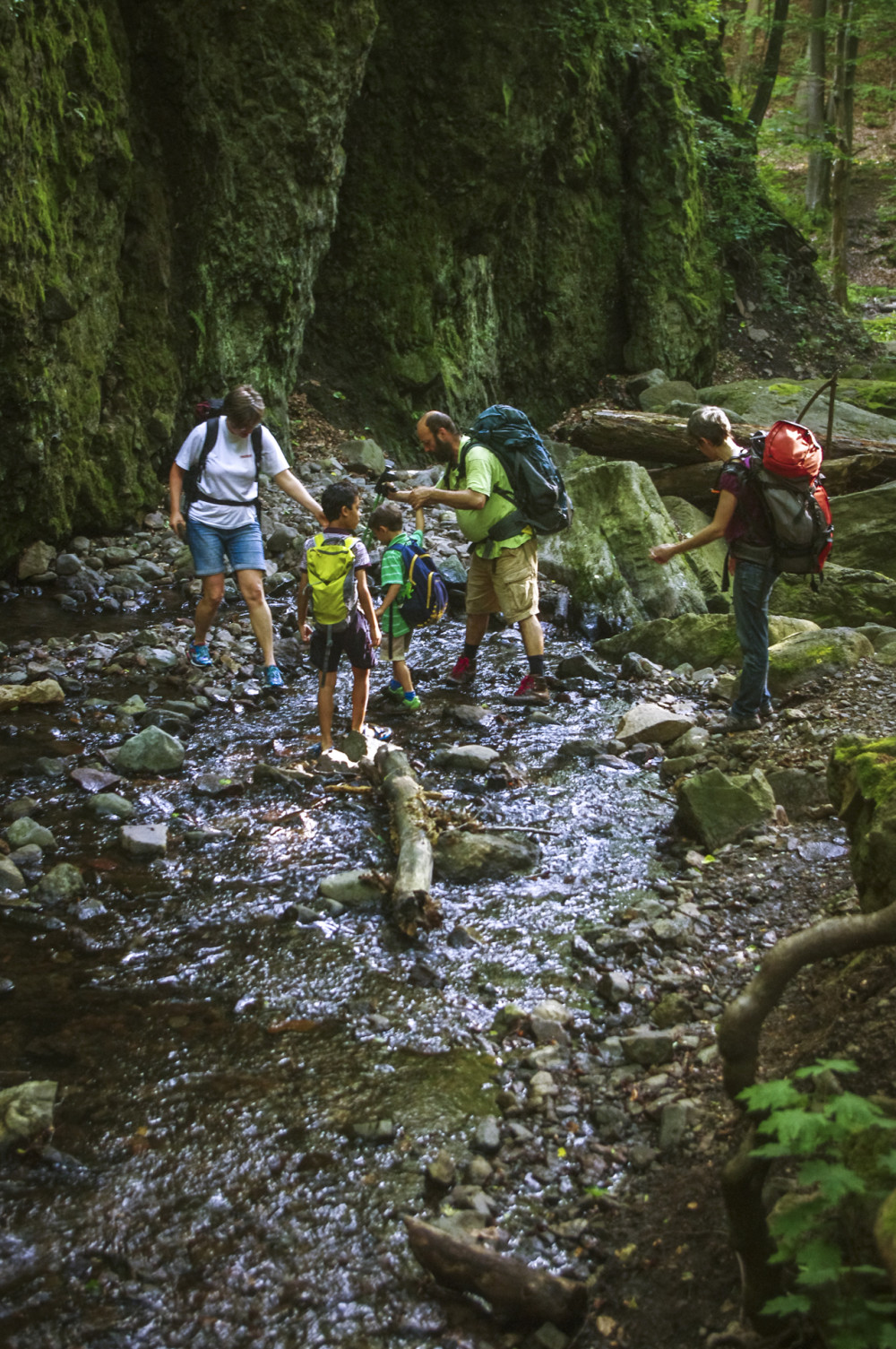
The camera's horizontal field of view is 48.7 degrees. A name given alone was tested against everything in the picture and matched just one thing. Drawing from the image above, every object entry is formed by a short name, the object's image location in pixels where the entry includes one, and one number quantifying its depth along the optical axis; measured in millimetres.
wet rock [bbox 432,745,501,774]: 6406
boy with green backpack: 6039
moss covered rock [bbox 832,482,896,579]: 10320
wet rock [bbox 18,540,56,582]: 9086
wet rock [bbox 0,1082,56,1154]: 3094
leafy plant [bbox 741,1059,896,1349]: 1814
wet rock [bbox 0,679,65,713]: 6715
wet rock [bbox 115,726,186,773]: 6020
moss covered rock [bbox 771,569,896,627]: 9000
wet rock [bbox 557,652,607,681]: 8445
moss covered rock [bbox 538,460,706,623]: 9727
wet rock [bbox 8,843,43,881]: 4777
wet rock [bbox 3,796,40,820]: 5266
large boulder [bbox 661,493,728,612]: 10070
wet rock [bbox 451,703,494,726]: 7273
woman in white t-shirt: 7211
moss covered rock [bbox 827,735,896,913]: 3297
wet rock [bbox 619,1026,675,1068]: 3588
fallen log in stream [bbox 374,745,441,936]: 4449
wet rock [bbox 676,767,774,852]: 5285
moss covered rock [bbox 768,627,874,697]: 7348
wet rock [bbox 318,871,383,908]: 4699
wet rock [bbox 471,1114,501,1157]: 3221
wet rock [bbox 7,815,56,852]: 4965
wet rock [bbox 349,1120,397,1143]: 3256
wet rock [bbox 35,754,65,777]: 5809
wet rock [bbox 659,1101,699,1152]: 3133
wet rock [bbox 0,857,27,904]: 4547
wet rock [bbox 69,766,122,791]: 5699
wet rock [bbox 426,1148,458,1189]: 3057
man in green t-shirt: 7207
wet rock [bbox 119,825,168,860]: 4988
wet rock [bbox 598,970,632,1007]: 4004
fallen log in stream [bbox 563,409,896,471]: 11867
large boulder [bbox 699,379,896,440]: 13766
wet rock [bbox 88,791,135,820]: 5398
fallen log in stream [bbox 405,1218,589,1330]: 2531
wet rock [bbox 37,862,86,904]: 4531
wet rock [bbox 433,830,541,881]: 4996
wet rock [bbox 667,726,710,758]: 6664
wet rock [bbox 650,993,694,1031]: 3803
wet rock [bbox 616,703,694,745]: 6941
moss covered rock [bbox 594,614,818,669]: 8539
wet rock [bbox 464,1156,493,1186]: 3096
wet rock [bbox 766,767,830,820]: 5496
